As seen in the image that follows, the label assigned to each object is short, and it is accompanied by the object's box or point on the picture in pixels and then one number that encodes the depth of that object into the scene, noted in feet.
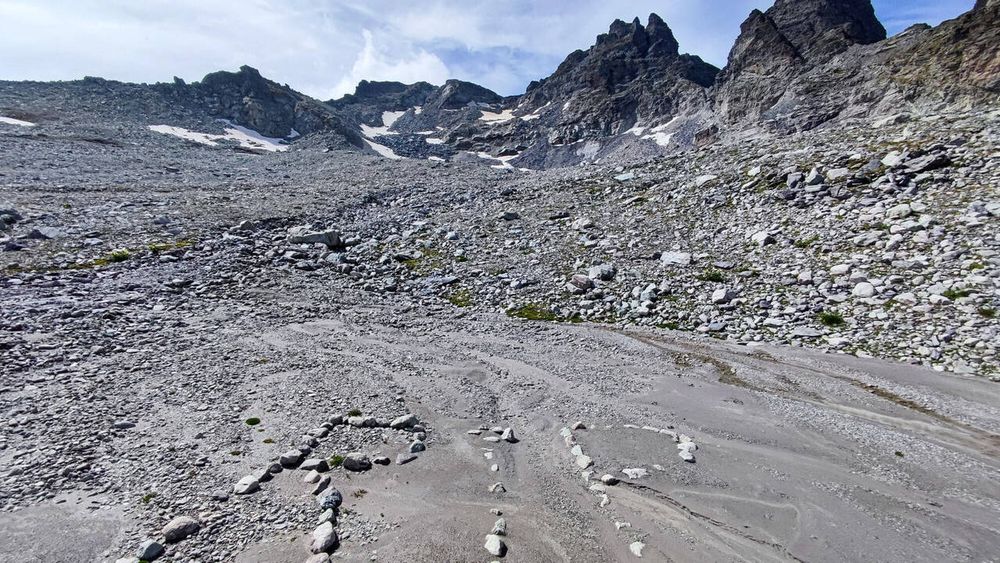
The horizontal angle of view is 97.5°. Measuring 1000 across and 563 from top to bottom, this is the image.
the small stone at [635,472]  29.68
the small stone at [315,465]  28.27
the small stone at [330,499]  24.79
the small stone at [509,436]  34.03
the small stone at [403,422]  34.58
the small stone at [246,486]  25.67
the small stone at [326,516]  23.77
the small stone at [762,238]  72.90
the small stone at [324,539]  21.89
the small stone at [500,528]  24.13
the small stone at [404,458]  30.19
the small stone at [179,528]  21.93
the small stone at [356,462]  28.63
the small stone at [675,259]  73.05
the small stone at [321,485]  26.17
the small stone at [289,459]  28.58
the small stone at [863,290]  55.06
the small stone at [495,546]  22.71
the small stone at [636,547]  23.36
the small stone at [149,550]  20.94
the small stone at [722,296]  61.93
